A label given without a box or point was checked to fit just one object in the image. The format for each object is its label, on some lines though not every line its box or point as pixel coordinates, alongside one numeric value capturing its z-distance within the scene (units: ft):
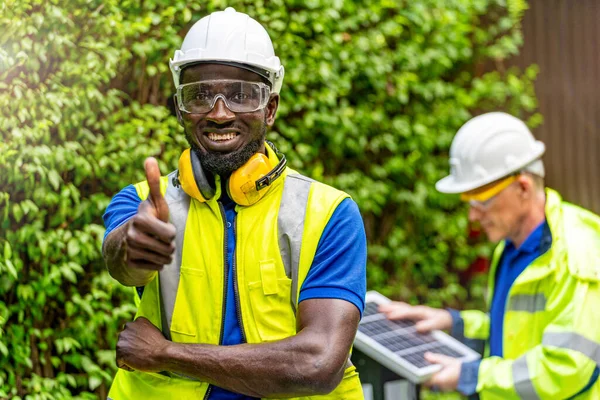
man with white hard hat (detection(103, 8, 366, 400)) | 7.10
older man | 10.27
